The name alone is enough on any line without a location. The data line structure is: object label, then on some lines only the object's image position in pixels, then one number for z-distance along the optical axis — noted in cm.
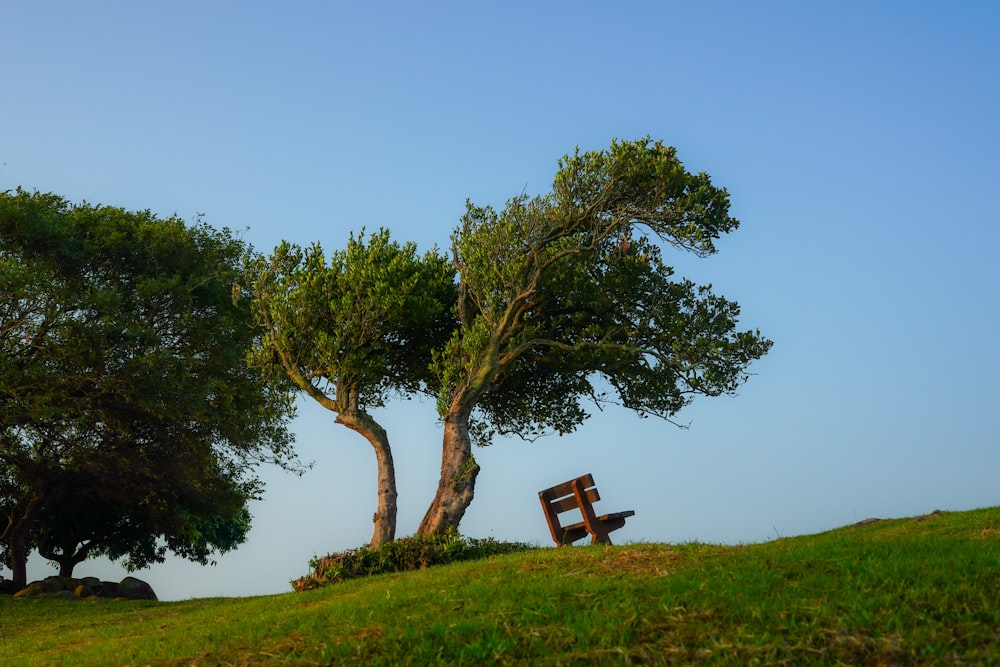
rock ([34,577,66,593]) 3625
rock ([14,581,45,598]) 3438
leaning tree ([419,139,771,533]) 2617
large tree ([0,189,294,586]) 2967
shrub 2252
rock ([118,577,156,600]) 3825
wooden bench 2353
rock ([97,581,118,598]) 3816
